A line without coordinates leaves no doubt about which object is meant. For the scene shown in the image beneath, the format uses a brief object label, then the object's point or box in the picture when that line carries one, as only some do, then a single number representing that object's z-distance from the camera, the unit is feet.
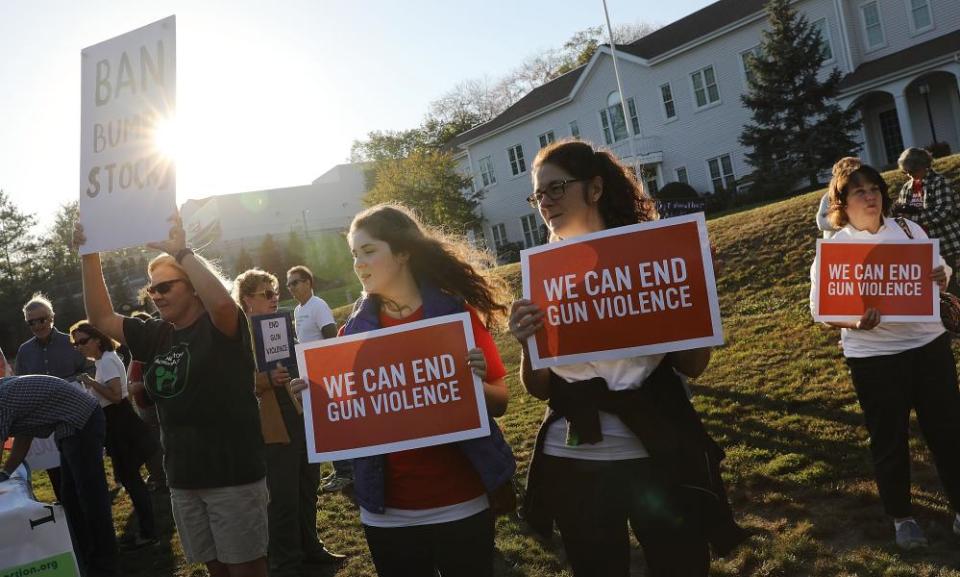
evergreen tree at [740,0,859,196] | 90.84
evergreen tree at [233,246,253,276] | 158.51
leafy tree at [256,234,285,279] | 156.66
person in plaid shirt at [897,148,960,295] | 25.84
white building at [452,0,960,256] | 95.20
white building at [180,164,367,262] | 232.32
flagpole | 104.06
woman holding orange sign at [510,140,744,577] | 9.48
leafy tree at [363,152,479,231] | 141.90
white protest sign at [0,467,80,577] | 13.09
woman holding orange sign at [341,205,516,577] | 10.12
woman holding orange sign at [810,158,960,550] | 14.85
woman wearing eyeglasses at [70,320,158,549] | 26.45
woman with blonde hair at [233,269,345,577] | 18.95
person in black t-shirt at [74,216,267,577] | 13.01
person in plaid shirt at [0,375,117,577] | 17.16
